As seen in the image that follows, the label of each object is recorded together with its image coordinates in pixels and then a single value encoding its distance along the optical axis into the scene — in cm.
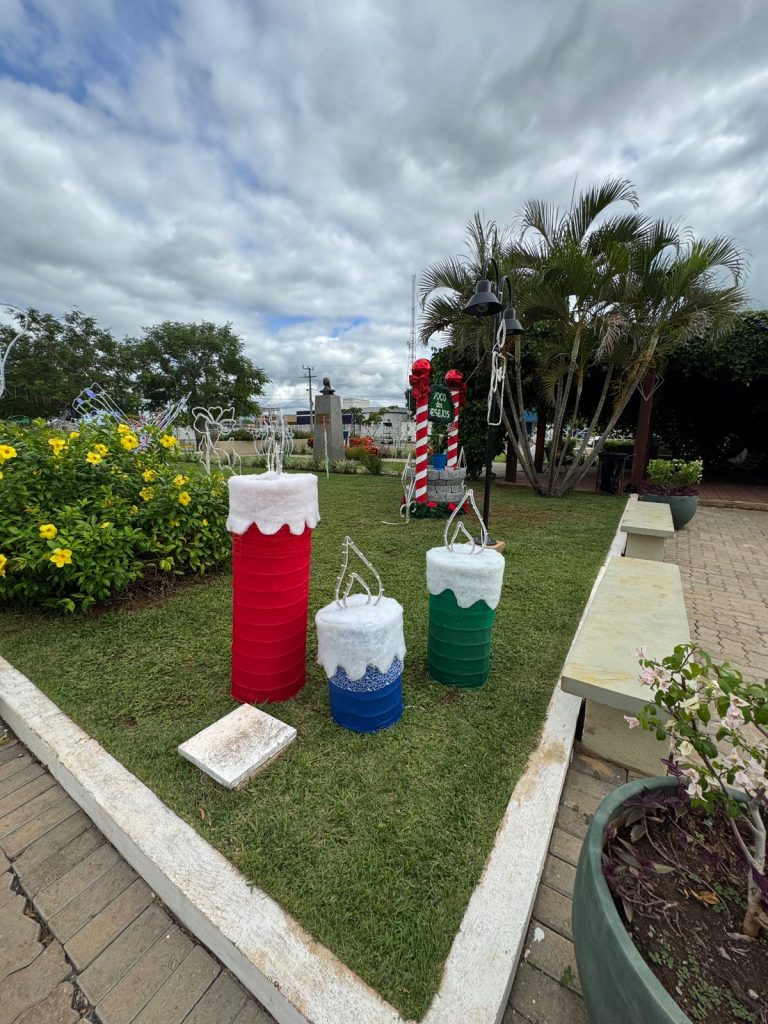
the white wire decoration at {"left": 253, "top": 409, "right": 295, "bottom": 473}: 224
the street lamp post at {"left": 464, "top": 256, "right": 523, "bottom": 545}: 417
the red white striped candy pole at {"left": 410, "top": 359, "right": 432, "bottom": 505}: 672
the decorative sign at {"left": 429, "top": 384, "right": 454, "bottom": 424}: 695
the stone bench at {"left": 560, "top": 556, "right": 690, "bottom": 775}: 187
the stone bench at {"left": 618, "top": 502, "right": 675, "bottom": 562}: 450
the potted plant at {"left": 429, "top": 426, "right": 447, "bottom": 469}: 1035
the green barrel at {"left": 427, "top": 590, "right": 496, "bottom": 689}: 228
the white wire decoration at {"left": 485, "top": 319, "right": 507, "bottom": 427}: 453
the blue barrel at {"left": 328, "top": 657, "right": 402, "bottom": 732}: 196
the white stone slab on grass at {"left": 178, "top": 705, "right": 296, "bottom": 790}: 178
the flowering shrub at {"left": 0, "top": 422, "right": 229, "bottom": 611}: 294
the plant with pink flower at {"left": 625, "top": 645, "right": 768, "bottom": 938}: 97
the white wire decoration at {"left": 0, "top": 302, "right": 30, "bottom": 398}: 401
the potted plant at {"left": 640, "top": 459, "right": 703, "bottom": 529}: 665
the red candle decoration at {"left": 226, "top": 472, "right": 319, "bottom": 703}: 200
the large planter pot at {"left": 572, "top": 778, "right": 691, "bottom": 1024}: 82
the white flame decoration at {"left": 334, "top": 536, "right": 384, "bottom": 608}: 195
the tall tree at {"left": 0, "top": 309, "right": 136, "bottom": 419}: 2116
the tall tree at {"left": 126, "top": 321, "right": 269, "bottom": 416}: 2831
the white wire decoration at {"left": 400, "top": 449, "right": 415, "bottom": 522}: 672
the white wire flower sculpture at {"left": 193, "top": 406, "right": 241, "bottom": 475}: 295
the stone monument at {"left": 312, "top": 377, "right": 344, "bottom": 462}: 1452
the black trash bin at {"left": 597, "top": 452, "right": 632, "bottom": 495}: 965
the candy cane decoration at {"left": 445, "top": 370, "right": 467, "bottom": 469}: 725
